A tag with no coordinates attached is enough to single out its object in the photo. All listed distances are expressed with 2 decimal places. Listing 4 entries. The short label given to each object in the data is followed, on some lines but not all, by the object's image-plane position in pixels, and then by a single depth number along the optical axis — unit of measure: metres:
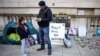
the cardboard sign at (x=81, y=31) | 3.78
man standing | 2.71
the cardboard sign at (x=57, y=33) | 3.21
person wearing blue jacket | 2.49
